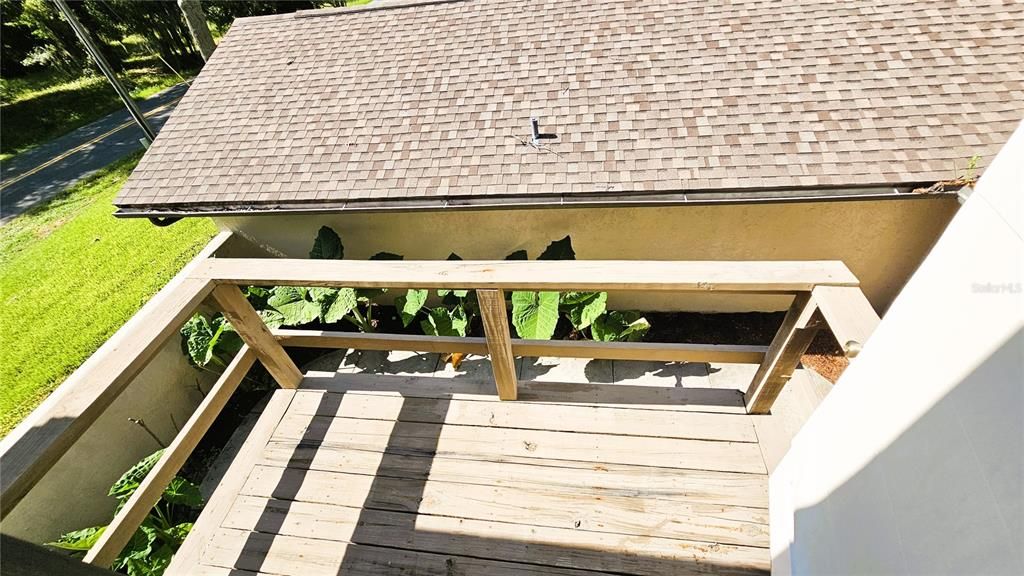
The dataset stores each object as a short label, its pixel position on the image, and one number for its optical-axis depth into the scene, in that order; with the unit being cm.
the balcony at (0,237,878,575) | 150
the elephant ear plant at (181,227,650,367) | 341
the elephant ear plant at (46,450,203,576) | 226
